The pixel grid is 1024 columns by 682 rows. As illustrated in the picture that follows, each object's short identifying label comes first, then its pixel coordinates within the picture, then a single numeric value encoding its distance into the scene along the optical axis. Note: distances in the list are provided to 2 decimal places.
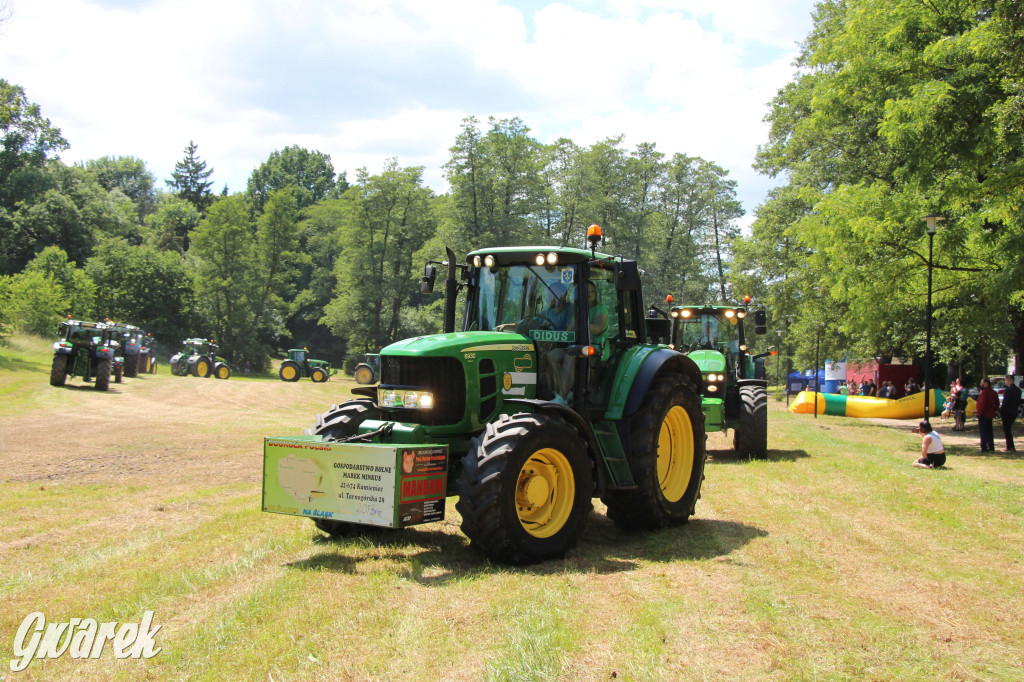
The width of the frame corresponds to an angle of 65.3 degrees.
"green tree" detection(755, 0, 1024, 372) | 16.38
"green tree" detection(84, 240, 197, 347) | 56.03
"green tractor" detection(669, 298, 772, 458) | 14.30
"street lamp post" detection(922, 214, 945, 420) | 16.88
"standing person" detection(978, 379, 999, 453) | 17.33
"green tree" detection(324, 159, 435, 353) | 54.00
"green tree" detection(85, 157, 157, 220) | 101.43
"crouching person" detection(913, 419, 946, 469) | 14.26
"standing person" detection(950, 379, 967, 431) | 24.02
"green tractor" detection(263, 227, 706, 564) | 6.37
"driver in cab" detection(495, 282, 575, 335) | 7.73
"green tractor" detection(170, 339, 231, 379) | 40.97
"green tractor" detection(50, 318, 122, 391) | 27.92
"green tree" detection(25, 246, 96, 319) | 51.09
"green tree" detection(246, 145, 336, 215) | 92.81
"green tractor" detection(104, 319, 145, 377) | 34.50
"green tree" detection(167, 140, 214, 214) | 97.62
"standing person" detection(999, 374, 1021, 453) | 17.55
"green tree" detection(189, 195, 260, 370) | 55.19
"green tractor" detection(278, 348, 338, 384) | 43.78
